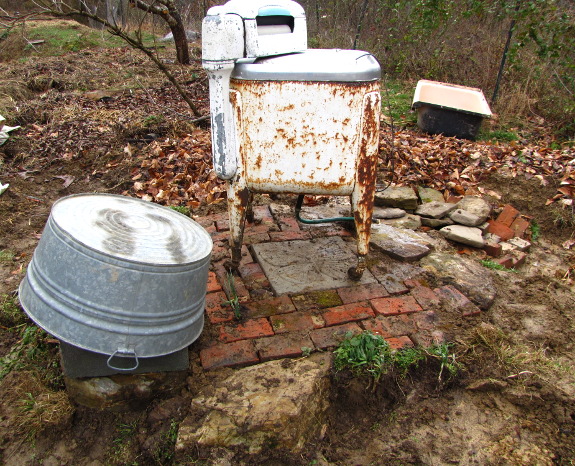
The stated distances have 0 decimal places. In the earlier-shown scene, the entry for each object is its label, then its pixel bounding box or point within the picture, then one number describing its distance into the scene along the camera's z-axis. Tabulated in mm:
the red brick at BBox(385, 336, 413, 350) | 2490
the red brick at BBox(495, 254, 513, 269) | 3453
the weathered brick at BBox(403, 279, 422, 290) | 2989
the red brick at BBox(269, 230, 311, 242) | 3432
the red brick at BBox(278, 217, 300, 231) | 3581
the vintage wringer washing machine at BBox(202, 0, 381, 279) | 2381
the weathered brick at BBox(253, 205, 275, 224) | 3696
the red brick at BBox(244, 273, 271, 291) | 2910
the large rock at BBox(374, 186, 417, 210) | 4016
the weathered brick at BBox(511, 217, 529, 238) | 3945
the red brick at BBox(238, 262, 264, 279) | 3031
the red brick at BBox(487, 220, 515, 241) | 3846
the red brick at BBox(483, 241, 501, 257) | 3537
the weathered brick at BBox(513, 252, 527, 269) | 3516
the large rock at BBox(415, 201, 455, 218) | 3850
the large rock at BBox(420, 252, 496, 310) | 2953
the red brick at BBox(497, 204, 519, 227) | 4004
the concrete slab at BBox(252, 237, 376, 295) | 2938
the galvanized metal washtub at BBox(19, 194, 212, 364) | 1838
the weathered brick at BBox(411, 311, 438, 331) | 2656
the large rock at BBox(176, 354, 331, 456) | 1995
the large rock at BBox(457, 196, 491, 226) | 3840
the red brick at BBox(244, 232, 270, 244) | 3383
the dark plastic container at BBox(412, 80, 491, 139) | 5668
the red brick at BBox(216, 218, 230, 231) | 3572
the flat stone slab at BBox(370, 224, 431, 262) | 3256
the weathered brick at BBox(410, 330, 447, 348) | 2529
